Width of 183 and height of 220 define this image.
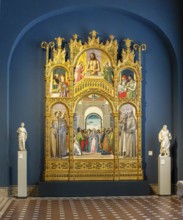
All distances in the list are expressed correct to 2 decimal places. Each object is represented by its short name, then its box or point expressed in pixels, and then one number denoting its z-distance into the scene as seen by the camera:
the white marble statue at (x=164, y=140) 16.14
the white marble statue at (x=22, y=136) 15.80
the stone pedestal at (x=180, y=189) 9.53
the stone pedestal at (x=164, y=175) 16.00
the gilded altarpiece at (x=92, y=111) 16.31
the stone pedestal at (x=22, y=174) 15.66
